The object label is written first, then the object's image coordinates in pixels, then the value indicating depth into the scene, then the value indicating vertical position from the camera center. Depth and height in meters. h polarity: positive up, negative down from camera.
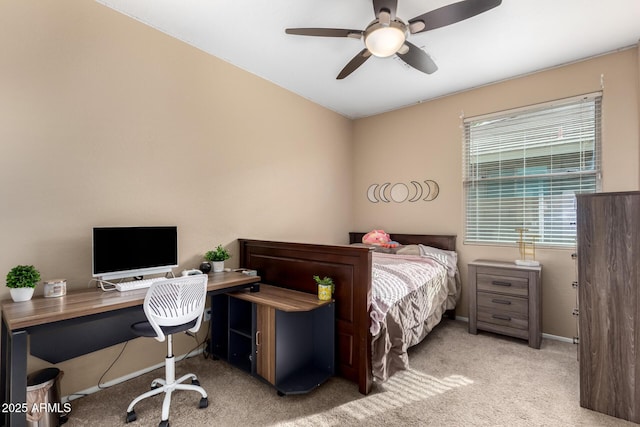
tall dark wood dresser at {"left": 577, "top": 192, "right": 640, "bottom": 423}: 1.81 -0.54
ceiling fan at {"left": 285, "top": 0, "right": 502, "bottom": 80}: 1.84 +1.32
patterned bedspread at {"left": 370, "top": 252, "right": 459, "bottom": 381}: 2.21 -0.75
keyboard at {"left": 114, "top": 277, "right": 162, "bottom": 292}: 2.05 -0.50
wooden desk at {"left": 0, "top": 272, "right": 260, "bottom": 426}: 1.45 -0.61
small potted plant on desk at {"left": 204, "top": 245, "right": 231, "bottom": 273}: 2.75 -0.40
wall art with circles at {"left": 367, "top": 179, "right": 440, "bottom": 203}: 3.99 +0.37
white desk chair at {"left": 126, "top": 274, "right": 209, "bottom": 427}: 1.81 -0.64
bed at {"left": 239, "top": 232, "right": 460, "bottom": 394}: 2.14 -0.71
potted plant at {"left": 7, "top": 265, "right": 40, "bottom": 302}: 1.75 -0.41
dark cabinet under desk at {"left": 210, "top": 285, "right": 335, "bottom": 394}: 2.14 -0.97
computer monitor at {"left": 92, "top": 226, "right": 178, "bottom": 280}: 2.05 -0.27
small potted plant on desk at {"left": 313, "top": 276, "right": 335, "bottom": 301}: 2.22 -0.55
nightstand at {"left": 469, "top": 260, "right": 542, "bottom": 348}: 2.89 -0.86
